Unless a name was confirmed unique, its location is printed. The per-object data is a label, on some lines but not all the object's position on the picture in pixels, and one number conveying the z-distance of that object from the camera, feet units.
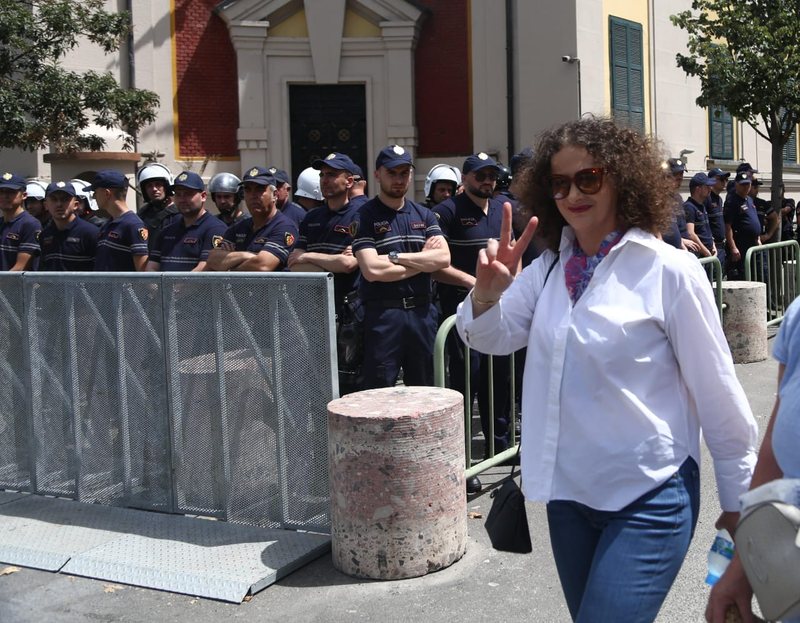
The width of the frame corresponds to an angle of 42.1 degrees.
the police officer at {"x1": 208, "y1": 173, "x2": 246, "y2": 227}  29.17
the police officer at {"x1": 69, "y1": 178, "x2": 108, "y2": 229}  33.35
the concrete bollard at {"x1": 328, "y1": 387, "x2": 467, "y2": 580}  16.16
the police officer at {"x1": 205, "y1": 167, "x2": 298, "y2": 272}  22.80
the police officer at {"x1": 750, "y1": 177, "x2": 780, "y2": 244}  49.88
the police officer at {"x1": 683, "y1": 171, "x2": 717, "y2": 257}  38.37
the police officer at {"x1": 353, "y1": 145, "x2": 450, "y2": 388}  19.88
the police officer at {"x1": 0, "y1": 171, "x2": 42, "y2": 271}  30.07
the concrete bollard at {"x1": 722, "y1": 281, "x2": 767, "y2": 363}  34.53
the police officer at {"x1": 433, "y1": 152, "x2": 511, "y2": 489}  22.54
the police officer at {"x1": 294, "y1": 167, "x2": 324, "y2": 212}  30.25
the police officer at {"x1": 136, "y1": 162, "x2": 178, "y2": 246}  31.81
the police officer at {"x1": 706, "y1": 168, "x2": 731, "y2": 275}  42.19
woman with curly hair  8.95
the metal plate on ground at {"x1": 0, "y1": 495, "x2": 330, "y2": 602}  16.65
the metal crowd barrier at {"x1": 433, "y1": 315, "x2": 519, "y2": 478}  18.65
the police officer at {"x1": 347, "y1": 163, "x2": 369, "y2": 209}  23.33
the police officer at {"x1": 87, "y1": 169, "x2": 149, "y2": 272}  25.08
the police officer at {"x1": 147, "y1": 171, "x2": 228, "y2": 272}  24.95
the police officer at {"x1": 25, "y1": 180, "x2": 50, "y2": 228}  39.86
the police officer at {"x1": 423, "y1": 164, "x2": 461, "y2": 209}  32.90
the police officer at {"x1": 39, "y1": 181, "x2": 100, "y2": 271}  26.55
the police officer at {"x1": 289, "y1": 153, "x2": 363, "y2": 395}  22.25
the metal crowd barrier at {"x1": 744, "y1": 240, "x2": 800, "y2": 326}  38.24
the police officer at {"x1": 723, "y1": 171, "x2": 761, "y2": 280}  44.06
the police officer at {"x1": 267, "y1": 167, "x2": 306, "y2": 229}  28.45
